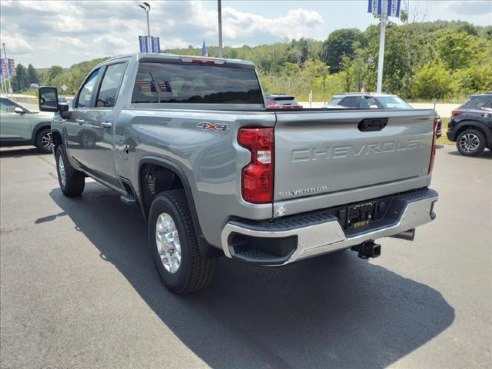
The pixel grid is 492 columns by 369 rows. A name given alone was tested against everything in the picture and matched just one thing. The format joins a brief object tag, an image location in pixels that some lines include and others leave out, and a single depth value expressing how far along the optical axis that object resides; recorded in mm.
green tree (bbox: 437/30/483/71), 48062
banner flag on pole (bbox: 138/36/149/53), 21094
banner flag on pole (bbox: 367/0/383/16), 18531
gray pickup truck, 2572
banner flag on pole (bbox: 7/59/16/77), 60822
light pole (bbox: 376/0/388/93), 19619
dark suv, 10727
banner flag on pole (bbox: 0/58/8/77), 57125
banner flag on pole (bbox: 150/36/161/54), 21250
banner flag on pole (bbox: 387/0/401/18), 18781
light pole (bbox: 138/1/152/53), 20922
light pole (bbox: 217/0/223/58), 16703
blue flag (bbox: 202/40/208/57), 19694
